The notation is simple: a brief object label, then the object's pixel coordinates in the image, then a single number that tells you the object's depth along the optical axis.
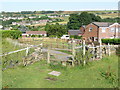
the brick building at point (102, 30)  39.03
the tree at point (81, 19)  69.31
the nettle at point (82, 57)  12.21
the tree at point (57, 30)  48.91
